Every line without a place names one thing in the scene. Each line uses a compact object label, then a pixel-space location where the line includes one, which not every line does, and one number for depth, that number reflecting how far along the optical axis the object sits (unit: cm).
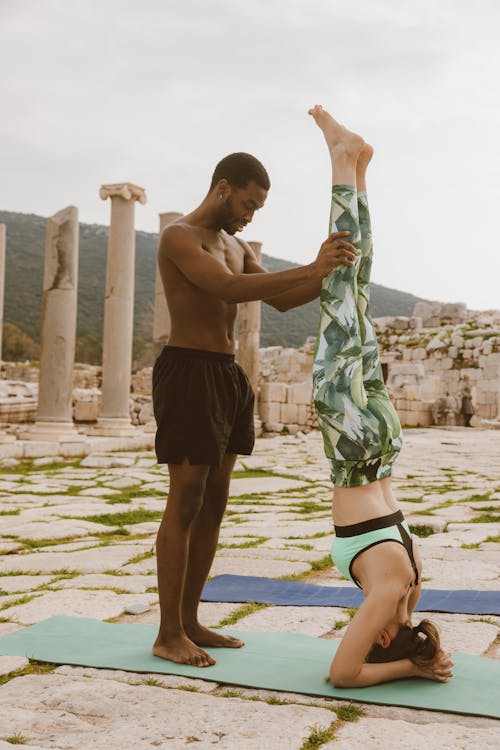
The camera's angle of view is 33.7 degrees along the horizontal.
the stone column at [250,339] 1780
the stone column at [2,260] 1588
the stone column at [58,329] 1270
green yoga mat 254
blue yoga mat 377
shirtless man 289
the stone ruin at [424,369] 1905
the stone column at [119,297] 1460
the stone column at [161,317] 1484
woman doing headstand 262
